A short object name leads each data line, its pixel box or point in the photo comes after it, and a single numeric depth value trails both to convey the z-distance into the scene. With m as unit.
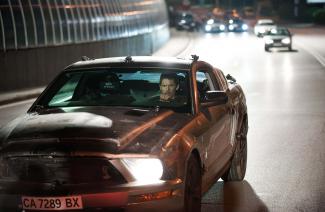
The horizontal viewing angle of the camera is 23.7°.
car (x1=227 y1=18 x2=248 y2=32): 81.88
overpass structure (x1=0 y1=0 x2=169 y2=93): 25.95
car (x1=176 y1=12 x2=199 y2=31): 86.18
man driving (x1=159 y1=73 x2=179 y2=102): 7.36
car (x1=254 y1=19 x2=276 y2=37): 66.94
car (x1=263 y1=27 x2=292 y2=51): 45.38
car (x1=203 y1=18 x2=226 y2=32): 80.94
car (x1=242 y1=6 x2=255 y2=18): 112.84
